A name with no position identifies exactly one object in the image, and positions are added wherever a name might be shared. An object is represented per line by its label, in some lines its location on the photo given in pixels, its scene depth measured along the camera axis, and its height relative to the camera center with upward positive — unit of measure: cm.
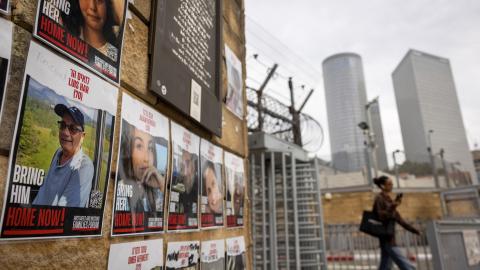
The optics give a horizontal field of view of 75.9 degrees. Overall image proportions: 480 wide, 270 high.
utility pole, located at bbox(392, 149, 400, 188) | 1485 +198
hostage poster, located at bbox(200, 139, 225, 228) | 205 +19
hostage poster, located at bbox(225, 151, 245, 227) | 247 +20
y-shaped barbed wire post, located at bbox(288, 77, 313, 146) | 725 +218
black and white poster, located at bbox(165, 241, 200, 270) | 162 -23
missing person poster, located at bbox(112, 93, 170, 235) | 132 +20
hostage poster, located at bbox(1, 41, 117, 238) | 90 +21
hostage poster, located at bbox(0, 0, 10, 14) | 94 +63
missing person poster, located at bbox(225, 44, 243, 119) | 279 +120
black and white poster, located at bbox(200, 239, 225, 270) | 199 -27
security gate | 496 +5
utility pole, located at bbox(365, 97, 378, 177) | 1296 +297
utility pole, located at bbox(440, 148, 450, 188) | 1481 +165
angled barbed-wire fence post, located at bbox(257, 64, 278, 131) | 658 +250
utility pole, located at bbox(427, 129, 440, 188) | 1493 +181
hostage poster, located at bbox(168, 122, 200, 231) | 170 +18
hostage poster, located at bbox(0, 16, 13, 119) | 89 +48
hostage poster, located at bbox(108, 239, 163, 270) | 125 -17
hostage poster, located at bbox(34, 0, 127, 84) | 103 +68
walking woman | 365 -15
